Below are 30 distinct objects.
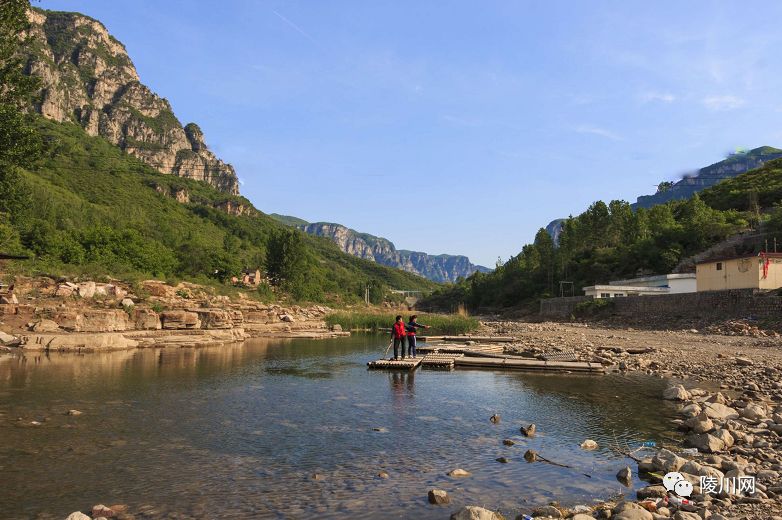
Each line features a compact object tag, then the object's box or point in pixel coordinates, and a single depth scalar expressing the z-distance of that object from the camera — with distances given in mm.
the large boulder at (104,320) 35938
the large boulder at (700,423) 13039
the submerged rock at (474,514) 7758
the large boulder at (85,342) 31675
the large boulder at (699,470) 9262
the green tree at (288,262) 92375
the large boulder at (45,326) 33538
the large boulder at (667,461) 10047
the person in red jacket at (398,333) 29297
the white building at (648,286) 66125
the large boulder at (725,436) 11782
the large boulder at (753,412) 13939
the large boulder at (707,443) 11477
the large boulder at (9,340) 30559
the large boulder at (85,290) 40281
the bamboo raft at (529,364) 26516
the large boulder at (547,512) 8141
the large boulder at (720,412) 14305
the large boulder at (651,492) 8828
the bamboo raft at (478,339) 46575
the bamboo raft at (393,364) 27344
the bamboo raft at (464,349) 34381
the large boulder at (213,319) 44406
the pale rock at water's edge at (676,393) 17812
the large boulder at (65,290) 39000
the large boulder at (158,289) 47588
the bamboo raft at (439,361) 29372
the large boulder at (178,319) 41906
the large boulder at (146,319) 40062
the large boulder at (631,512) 7448
